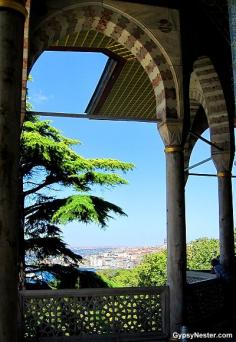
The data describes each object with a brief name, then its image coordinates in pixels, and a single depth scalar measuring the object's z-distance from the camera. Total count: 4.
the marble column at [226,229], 7.05
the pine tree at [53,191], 9.66
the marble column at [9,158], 2.34
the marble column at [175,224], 5.52
